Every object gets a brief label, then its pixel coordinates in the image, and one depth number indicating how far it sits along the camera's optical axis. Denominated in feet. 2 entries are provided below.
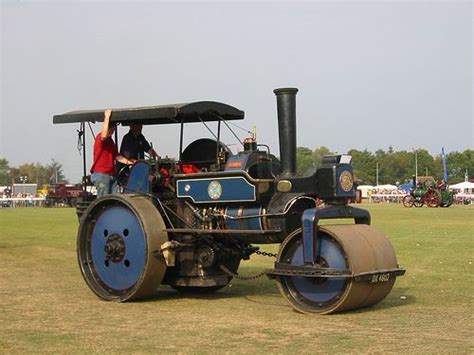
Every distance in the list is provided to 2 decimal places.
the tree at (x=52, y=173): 412.91
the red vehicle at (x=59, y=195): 228.63
